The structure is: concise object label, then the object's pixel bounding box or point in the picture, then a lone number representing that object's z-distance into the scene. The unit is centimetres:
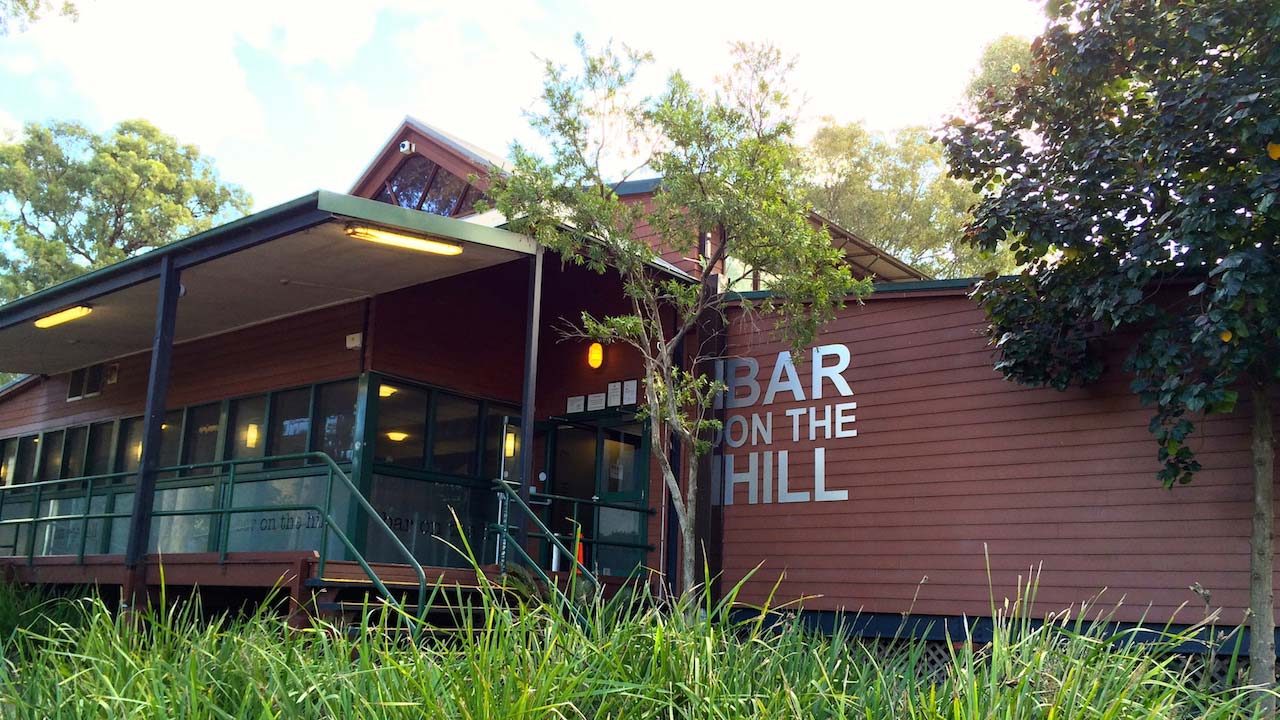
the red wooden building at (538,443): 919
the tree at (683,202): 984
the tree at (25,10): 1491
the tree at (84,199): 2897
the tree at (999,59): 2644
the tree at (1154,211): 789
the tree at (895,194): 2933
